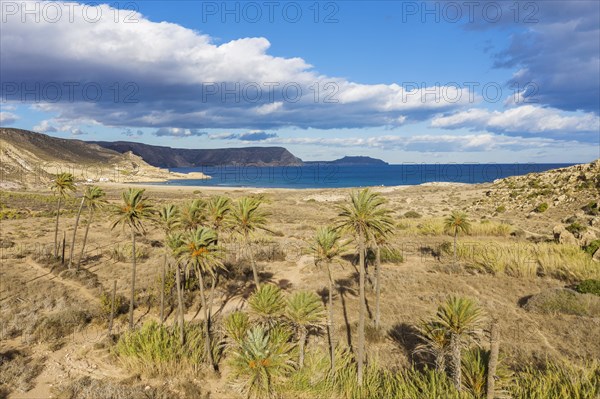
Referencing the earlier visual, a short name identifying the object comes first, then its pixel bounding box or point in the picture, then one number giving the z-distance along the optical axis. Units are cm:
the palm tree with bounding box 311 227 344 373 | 1806
